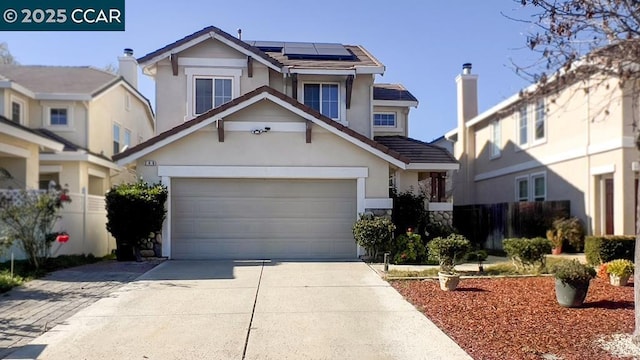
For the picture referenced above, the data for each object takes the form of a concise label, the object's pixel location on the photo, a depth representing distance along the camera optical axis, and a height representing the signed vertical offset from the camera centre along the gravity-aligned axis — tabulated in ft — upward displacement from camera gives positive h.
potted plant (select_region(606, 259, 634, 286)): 32.30 -4.76
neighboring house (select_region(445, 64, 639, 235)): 51.01 +4.11
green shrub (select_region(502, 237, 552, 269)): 37.63 -4.04
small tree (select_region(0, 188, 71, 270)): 39.22 -1.79
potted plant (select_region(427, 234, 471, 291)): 35.21 -3.71
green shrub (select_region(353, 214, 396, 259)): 43.60 -3.20
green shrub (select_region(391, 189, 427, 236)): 53.16 -1.88
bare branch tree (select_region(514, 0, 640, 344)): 18.43 +5.23
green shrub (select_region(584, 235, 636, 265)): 41.86 -4.28
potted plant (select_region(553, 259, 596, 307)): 26.08 -4.33
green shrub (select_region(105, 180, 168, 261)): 44.21 -1.64
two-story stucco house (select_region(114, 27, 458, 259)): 47.24 +1.50
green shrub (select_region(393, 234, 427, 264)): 44.62 -4.72
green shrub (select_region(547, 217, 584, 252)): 54.75 -4.24
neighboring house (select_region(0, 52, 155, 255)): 50.83 +8.87
